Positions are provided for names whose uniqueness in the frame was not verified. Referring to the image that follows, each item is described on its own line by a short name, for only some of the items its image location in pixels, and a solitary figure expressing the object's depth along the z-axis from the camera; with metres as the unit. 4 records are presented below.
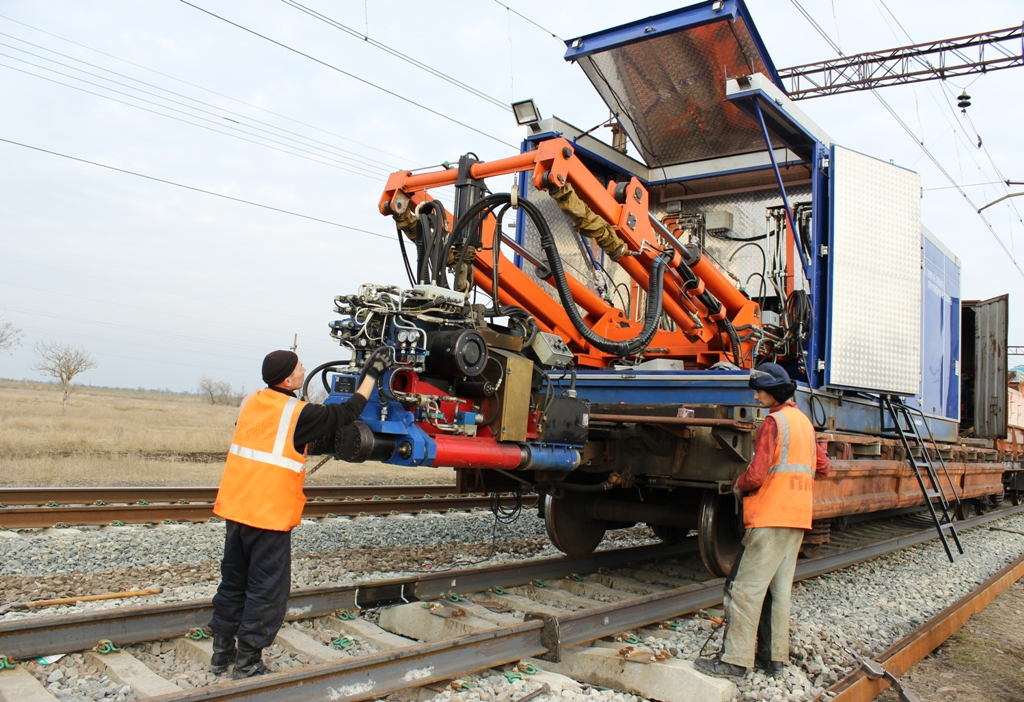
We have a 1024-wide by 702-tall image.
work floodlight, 6.61
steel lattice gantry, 15.90
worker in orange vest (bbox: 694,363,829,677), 3.78
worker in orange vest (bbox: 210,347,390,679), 3.31
